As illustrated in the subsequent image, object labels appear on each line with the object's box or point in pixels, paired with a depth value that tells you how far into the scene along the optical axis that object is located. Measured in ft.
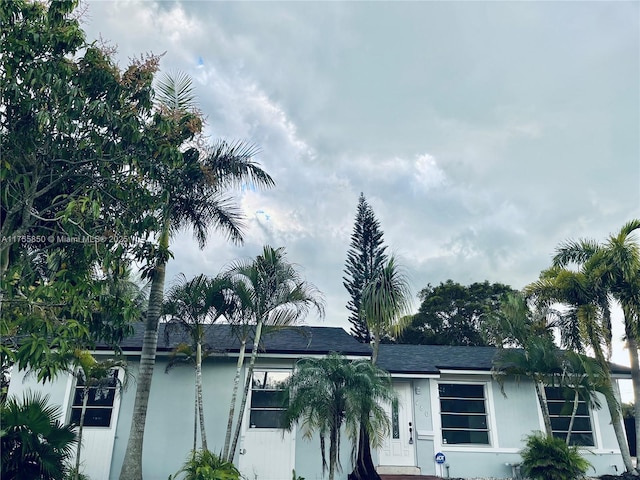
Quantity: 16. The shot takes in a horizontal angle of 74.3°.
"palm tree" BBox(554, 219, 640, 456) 36.09
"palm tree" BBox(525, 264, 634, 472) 36.96
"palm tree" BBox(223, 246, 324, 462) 32.35
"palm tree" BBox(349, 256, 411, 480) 34.12
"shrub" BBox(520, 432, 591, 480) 31.76
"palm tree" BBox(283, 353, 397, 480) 26.78
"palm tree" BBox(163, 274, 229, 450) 32.14
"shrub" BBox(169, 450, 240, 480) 24.30
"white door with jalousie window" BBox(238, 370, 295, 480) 35.83
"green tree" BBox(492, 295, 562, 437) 35.74
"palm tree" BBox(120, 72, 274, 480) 29.60
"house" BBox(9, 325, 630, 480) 36.06
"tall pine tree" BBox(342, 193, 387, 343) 100.48
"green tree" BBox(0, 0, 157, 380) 17.06
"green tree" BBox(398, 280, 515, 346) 103.24
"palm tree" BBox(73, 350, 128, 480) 28.70
